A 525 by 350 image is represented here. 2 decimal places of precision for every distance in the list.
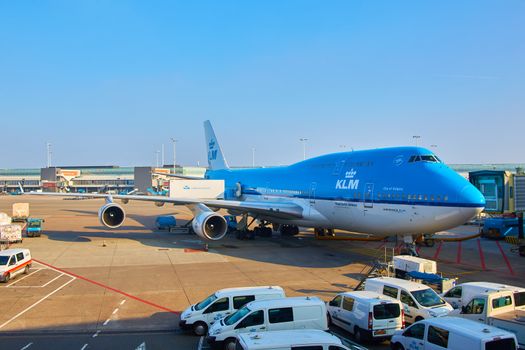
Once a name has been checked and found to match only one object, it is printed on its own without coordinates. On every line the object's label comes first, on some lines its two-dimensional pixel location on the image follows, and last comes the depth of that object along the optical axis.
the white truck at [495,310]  10.84
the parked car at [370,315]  12.07
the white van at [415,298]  13.12
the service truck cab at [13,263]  18.81
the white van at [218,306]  12.82
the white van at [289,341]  8.71
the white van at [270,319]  11.25
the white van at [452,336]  8.98
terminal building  45.66
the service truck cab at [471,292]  13.28
